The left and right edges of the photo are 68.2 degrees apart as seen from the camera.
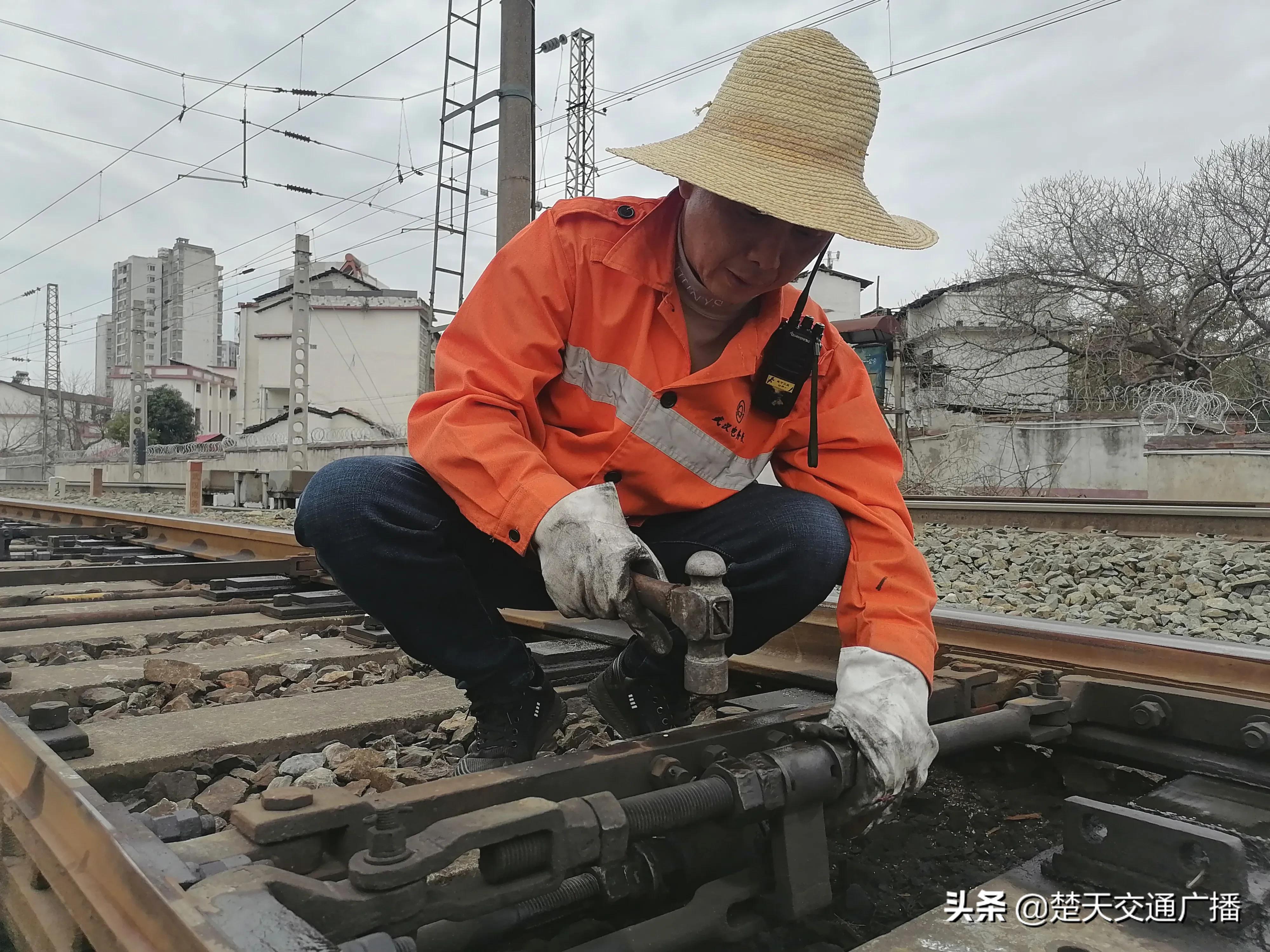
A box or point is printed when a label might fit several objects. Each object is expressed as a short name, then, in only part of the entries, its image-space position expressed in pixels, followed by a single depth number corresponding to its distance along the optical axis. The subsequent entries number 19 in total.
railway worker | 1.66
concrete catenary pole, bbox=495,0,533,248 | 7.91
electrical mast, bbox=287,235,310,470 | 19.98
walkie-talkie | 2.01
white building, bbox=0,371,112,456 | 59.41
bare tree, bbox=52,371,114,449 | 57.19
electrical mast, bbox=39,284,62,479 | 41.56
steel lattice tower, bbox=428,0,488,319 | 14.52
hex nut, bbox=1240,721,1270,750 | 1.70
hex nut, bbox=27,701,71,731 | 1.95
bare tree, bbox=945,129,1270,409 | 19.47
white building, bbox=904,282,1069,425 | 22.42
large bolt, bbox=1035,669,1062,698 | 2.00
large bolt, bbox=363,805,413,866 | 1.04
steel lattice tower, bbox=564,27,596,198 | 21.67
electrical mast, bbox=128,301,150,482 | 26.98
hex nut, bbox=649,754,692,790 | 1.45
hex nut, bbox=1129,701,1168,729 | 1.87
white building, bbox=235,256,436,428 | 46.09
